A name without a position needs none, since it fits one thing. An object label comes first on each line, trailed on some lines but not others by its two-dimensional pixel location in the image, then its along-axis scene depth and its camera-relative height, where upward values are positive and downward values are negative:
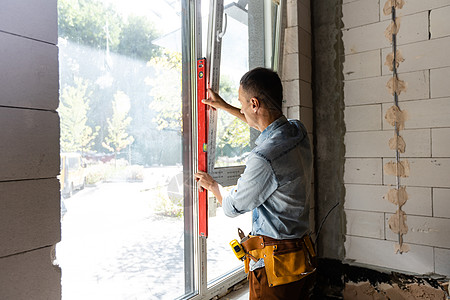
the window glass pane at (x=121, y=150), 1.28 +0.00
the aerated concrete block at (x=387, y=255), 2.22 -0.82
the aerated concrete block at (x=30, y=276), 0.89 -0.39
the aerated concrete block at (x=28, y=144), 0.90 +0.02
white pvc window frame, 1.76 +0.17
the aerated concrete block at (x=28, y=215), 0.89 -0.20
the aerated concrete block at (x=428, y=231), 2.14 -0.60
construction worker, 1.23 -0.18
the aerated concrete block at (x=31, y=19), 0.90 +0.41
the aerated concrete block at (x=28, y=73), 0.90 +0.24
